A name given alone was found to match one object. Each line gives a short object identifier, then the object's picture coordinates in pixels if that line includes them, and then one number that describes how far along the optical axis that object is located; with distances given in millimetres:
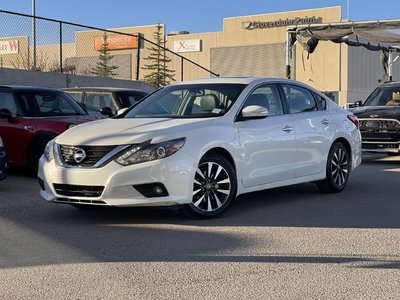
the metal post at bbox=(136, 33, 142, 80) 23109
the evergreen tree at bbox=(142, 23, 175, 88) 41088
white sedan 6148
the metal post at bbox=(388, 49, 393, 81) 25447
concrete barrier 17634
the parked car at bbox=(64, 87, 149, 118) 12617
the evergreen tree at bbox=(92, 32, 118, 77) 31339
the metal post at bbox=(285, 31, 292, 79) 18598
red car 9984
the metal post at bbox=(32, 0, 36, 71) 19484
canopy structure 17844
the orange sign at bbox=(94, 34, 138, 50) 59775
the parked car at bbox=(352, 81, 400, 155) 12570
